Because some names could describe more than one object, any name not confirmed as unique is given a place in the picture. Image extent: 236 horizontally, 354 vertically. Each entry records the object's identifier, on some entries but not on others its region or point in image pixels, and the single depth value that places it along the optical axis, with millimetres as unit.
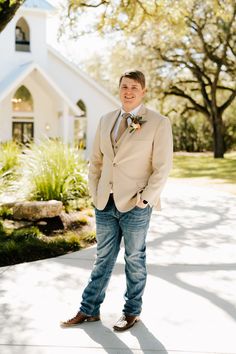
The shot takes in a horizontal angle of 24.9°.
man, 4070
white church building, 25031
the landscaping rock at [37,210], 8656
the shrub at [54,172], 10102
